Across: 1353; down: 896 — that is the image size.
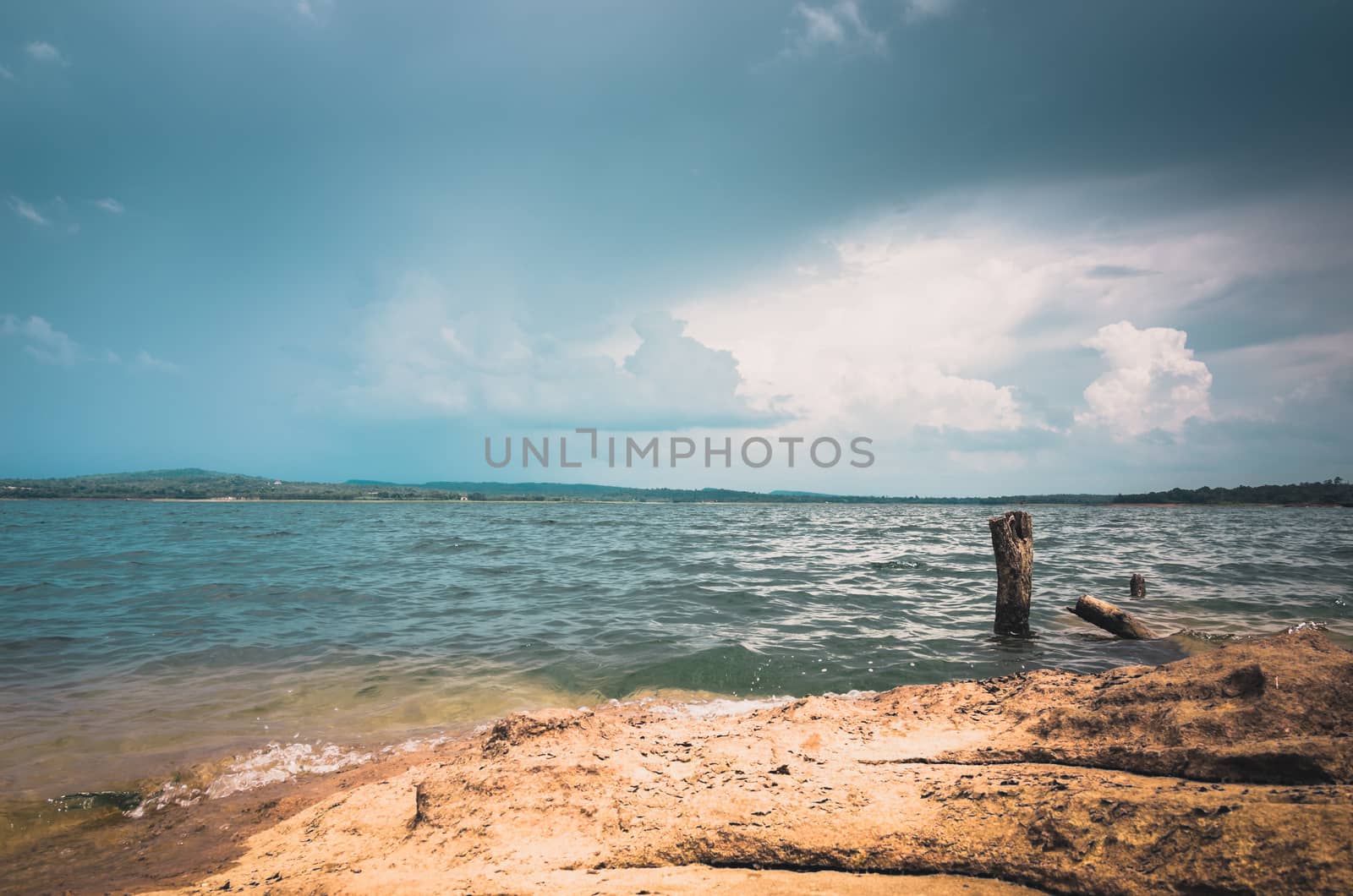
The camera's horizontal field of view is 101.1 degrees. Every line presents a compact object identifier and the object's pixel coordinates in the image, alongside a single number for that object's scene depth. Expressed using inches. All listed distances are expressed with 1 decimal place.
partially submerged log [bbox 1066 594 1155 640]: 422.3
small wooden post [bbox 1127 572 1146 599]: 580.7
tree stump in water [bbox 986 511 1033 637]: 448.5
